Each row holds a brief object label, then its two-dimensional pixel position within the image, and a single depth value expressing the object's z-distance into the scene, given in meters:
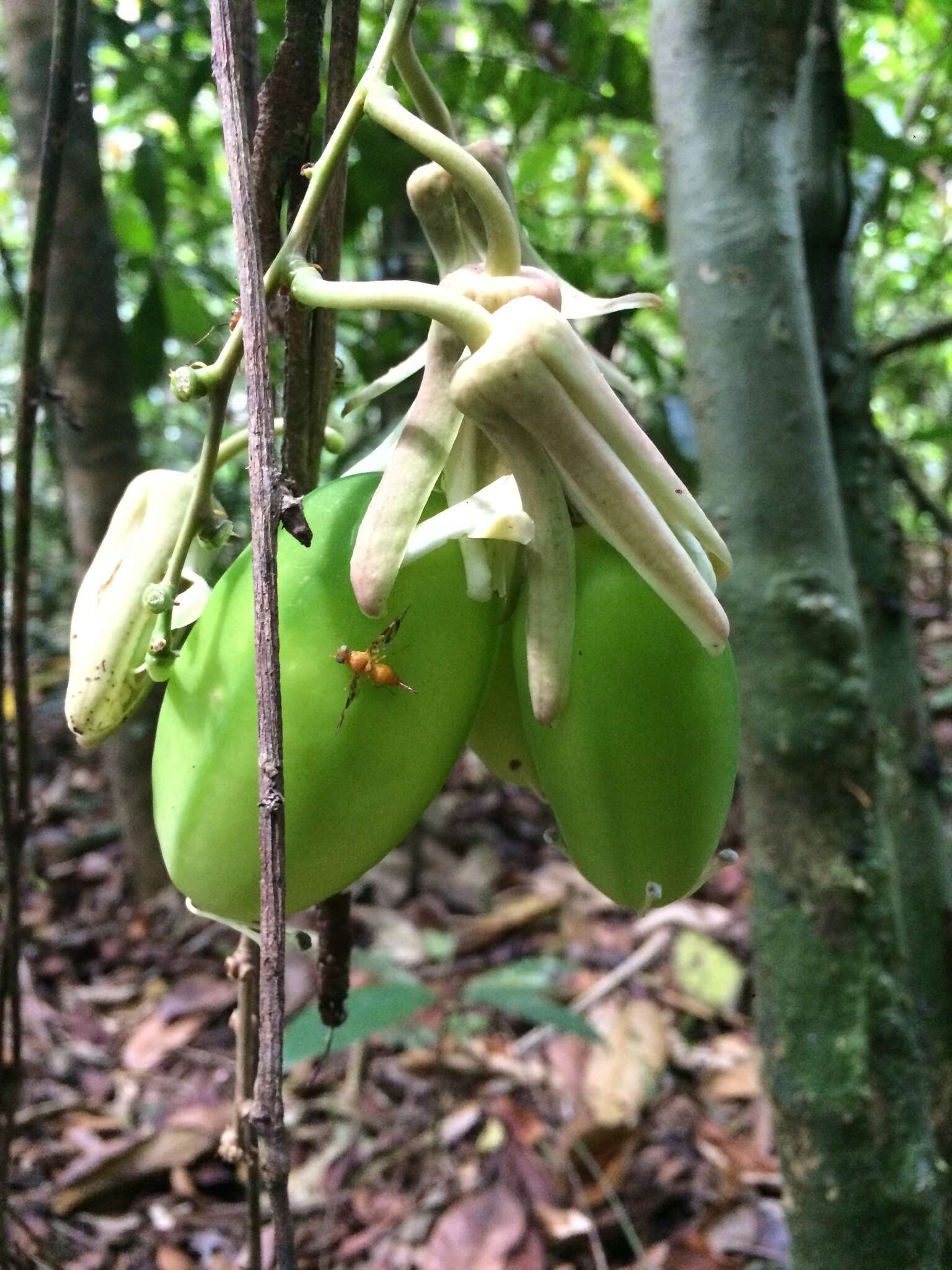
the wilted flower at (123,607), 0.14
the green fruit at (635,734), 0.12
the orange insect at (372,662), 0.12
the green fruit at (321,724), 0.12
